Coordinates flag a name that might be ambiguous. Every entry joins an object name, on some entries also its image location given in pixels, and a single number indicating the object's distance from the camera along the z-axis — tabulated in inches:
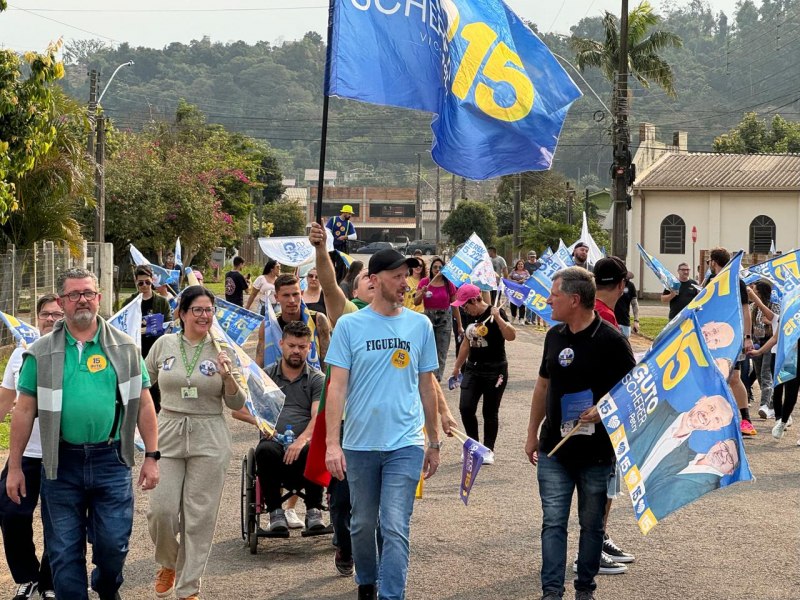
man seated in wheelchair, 320.2
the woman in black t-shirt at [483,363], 433.1
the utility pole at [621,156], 1266.0
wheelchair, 315.6
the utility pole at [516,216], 2034.9
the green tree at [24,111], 595.2
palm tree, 1422.2
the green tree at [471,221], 3314.5
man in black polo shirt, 265.0
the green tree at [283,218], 3905.0
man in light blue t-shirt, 250.8
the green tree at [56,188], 882.1
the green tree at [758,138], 3112.7
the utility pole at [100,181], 1203.2
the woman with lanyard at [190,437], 273.1
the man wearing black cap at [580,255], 687.7
